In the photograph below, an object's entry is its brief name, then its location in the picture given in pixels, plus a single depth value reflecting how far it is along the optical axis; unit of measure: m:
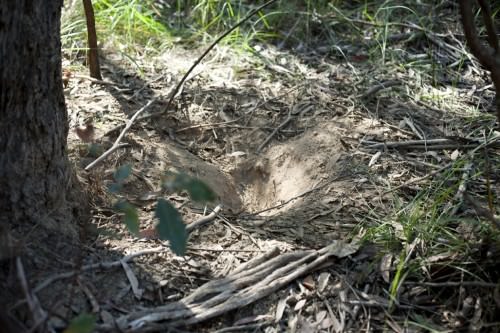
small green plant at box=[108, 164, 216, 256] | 1.54
